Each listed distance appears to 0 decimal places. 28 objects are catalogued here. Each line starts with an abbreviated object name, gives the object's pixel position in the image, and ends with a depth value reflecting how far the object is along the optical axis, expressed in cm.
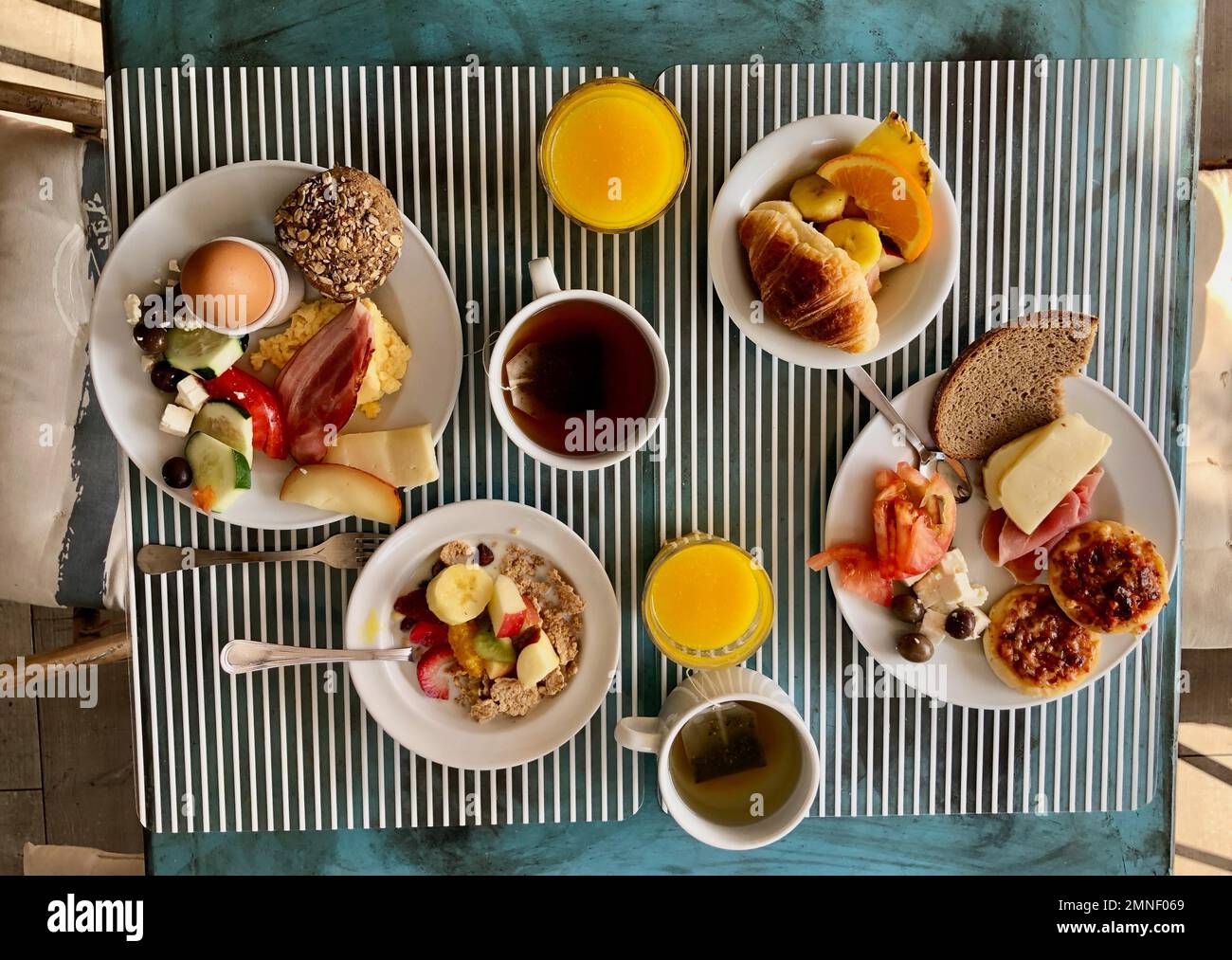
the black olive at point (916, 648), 122
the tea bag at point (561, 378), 116
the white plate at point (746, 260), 115
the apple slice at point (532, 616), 121
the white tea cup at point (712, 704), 112
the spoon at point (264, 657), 122
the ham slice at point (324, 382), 115
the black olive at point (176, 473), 116
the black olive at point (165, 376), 117
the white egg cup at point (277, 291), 113
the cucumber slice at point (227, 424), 116
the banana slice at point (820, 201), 114
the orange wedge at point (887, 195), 112
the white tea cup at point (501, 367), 108
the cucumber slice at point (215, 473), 115
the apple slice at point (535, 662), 118
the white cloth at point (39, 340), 137
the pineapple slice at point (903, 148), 112
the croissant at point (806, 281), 108
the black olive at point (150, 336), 115
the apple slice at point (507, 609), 119
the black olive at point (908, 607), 122
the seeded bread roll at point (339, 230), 108
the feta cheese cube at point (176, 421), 116
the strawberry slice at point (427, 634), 123
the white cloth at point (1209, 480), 149
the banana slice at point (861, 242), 113
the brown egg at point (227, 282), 109
